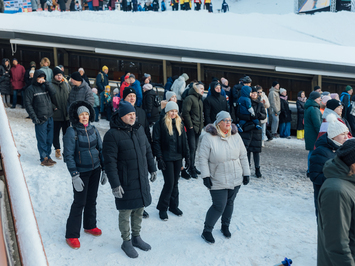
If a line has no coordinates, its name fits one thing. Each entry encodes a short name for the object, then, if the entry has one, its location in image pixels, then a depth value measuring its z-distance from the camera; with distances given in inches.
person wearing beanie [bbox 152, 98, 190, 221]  227.0
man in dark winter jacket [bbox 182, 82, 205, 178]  294.4
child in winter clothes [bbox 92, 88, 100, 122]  479.4
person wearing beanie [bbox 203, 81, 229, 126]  319.6
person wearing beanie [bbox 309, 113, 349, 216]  164.9
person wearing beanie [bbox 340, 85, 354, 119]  411.5
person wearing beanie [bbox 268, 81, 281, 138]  458.6
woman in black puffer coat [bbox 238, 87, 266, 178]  303.3
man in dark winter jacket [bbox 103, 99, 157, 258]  179.2
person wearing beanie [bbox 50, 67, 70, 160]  305.6
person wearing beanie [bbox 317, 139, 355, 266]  105.9
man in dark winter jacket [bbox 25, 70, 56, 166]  289.0
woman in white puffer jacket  197.0
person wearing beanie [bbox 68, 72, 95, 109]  284.4
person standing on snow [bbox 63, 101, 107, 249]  189.2
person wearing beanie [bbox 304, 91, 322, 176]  280.1
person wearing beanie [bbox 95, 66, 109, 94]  492.7
